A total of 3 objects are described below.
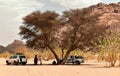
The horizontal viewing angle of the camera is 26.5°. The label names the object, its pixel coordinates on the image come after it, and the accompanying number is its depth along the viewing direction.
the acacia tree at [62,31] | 38.18
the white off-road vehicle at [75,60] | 40.32
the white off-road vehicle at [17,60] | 39.31
